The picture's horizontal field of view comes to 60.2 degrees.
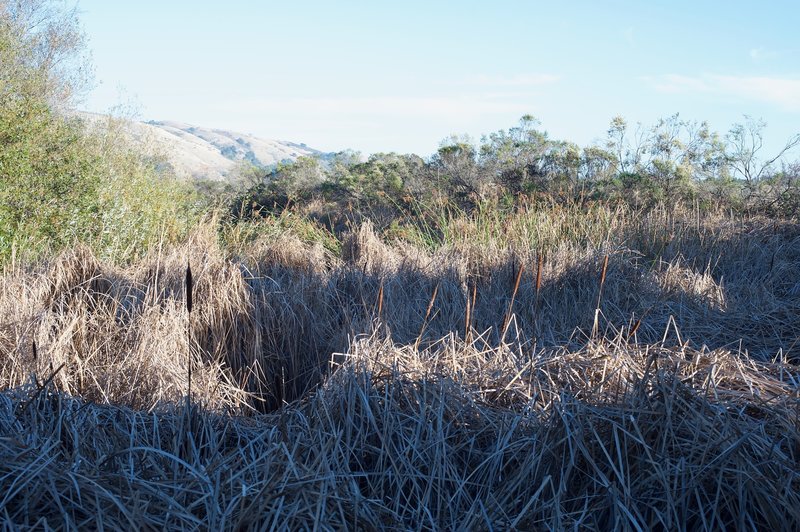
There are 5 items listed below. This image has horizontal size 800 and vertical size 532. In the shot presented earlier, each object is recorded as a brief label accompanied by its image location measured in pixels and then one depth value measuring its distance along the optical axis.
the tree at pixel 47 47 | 16.09
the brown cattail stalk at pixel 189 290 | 2.23
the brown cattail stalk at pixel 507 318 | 3.28
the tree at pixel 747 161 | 10.77
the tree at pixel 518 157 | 11.94
